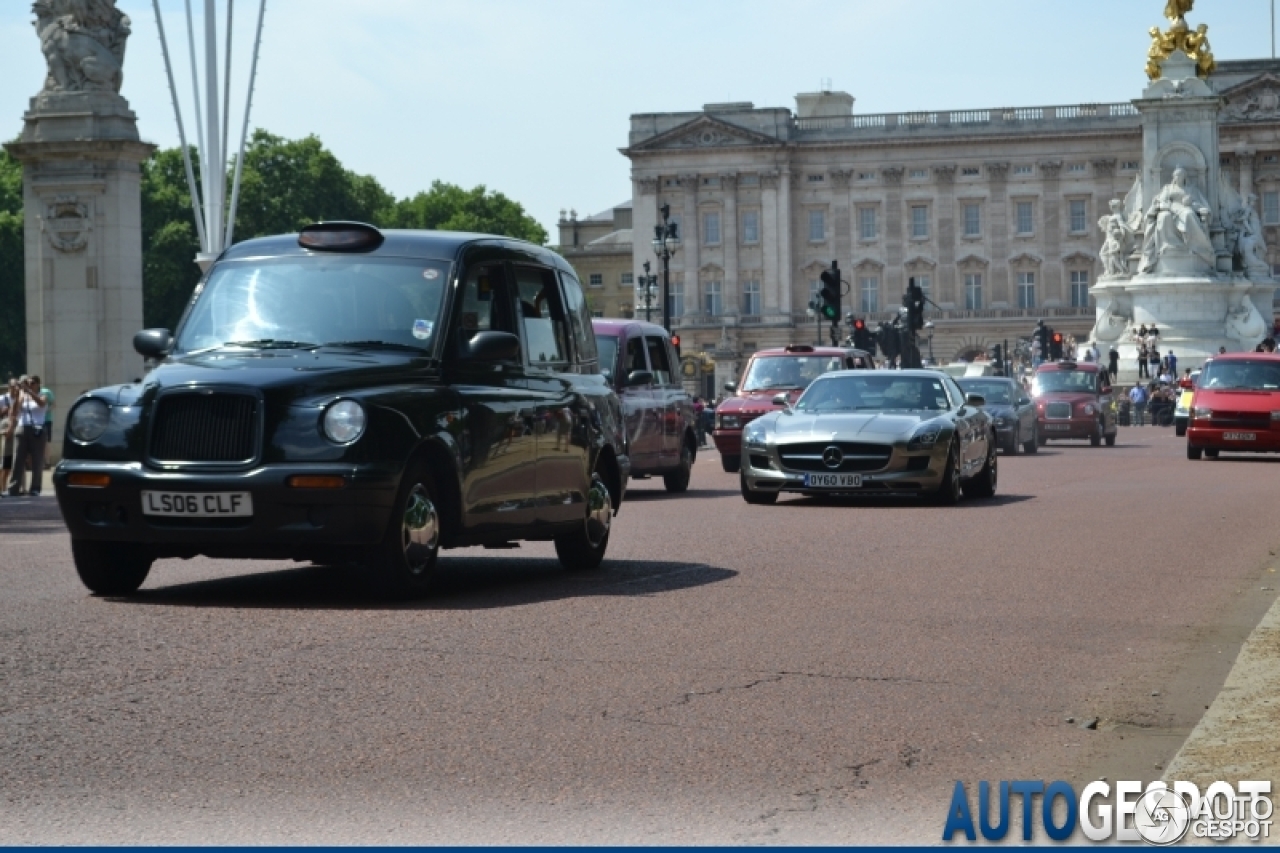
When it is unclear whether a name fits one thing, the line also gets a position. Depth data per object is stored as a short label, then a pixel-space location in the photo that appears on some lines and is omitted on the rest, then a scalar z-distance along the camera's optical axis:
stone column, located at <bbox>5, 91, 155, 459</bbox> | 35.75
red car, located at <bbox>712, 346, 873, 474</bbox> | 30.30
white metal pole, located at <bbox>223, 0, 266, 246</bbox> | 43.28
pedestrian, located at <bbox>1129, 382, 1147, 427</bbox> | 69.38
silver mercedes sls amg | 21.28
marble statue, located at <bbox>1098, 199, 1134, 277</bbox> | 73.50
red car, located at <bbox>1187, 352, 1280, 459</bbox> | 34.16
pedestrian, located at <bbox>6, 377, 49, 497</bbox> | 28.62
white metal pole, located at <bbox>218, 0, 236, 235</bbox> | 41.43
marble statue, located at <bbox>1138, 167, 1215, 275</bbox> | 71.00
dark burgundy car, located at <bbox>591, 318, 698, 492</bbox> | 23.72
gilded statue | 70.88
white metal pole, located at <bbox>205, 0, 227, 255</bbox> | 40.50
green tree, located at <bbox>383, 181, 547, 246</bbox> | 147.75
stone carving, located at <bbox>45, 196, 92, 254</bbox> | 35.91
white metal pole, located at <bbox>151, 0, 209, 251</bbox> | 42.12
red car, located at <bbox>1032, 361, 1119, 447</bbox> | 46.56
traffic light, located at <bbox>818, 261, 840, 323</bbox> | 43.34
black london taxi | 11.16
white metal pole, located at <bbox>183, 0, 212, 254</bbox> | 41.54
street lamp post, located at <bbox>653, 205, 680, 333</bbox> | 58.84
